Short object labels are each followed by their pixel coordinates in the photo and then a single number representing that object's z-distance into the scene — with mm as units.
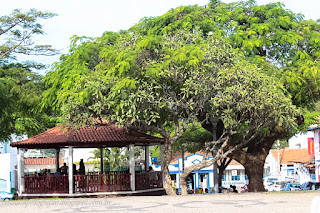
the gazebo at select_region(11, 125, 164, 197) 23688
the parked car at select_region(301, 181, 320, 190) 42938
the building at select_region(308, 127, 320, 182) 45422
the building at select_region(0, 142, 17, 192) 42094
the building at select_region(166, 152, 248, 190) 38781
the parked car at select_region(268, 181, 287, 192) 52906
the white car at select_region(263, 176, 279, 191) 67075
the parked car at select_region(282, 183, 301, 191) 48000
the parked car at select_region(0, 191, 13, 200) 32153
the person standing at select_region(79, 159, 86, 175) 25414
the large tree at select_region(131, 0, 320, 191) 24016
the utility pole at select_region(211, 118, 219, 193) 25594
